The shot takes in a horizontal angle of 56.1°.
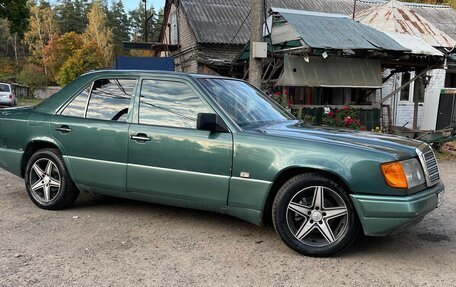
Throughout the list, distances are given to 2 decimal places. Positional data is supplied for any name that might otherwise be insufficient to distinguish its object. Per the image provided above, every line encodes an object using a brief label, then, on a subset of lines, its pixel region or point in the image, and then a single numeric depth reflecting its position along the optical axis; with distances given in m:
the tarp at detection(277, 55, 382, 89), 10.06
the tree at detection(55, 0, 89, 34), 74.75
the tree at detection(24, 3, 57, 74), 59.14
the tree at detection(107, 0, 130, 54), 74.06
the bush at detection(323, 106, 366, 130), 10.20
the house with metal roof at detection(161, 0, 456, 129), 14.95
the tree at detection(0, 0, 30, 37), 26.13
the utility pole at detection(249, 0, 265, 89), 8.17
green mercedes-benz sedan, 3.54
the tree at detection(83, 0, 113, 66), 57.41
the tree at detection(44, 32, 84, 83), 53.41
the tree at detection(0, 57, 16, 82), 53.67
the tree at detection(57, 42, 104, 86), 46.97
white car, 26.78
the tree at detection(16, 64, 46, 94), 50.78
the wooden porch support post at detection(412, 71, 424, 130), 12.13
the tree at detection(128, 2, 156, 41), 76.72
